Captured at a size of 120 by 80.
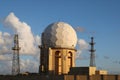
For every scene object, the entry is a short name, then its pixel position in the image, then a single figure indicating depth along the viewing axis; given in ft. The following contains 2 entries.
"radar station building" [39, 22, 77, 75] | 277.64
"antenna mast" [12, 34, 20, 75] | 325.01
